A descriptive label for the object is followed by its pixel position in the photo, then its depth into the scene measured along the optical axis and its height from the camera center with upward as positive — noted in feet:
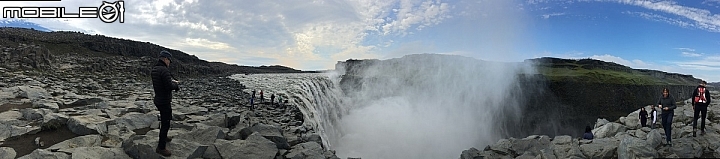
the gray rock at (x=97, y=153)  25.98 -6.55
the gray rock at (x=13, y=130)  30.66 -6.02
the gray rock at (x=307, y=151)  32.33 -7.47
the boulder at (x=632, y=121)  65.23 -7.54
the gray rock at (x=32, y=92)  50.26 -4.44
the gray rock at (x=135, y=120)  36.37 -5.75
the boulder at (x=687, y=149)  38.09 -7.02
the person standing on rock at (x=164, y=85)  24.35 -1.29
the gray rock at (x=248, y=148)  29.99 -6.83
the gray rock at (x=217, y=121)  39.70 -5.98
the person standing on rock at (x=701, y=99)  40.40 -1.59
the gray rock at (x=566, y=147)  43.47 -8.96
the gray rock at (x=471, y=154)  52.16 -11.37
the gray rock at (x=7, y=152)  25.88 -6.67
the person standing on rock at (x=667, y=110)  40.22 -2.96
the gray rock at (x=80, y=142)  27.81 -6.37
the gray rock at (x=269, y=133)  35.01 -6.38
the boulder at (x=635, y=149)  36.99 -7.05
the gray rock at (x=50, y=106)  41.93 -5.13
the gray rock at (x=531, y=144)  51.70 -9.64
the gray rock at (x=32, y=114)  36.29 -5.33
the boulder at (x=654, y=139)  40.72 -6.45
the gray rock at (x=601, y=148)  41.83 -8.30
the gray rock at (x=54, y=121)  32.40 -5.36
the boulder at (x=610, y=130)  60.75 -8.25
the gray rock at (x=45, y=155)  24.80 -6.47
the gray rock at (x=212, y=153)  29.19 -6.95
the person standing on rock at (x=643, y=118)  61.93 -6.07
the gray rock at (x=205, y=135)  31.85 -6.12
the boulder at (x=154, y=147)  26.61 -6.31
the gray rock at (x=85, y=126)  31.78 -5.64
